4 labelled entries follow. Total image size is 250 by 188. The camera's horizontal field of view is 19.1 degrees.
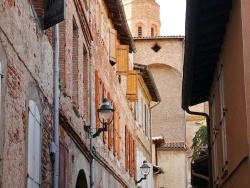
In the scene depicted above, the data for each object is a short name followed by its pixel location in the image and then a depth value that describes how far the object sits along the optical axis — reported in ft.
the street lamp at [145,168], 96.63
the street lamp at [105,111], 55.98
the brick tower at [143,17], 218.79
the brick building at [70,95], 32.32
